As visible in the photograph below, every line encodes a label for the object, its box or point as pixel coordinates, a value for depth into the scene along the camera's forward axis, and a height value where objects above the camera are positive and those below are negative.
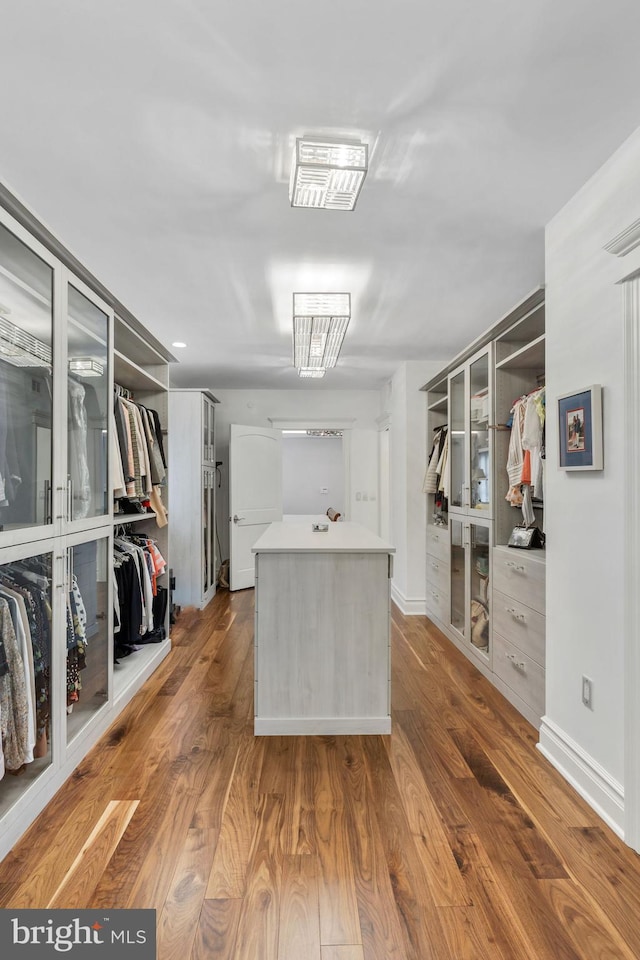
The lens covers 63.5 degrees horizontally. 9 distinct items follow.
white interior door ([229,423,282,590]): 5.97 -0.12
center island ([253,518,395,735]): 2.51 -0.80
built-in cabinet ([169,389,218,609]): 5.19 -0.19
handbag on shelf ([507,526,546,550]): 2.86 -0.33
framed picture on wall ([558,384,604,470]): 1.95 +0.20
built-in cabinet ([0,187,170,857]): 1.75 -0.13
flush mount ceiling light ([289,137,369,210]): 1.81 +1.11
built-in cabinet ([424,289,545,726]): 2.70 -0.30
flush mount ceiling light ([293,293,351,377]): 3.20 +1.02
